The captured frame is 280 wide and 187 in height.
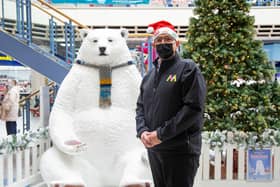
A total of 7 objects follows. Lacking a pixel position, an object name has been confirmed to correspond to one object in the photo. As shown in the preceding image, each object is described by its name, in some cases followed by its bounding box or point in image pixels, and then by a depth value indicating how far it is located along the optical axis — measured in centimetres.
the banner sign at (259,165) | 394
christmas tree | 389
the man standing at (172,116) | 199
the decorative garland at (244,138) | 389
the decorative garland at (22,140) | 354
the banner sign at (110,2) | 1245
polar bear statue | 337
